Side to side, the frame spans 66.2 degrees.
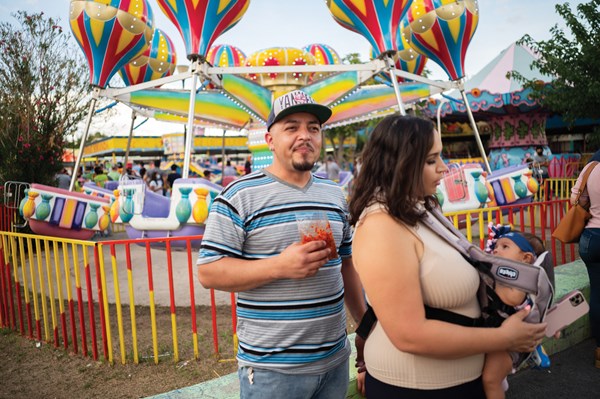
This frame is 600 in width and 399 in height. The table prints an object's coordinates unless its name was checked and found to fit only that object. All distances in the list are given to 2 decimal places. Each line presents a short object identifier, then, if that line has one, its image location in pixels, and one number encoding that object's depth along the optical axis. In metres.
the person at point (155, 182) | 13.94
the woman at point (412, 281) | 1.28
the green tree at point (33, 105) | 10.30
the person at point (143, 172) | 15.21
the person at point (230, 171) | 18.08
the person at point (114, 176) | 14.54
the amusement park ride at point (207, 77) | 6.59
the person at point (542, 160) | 14.77
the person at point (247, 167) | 17.69
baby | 1.44
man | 1.55
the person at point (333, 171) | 14.87
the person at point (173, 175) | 13.76
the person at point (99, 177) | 13.96
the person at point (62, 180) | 11.34
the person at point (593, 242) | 3.20
